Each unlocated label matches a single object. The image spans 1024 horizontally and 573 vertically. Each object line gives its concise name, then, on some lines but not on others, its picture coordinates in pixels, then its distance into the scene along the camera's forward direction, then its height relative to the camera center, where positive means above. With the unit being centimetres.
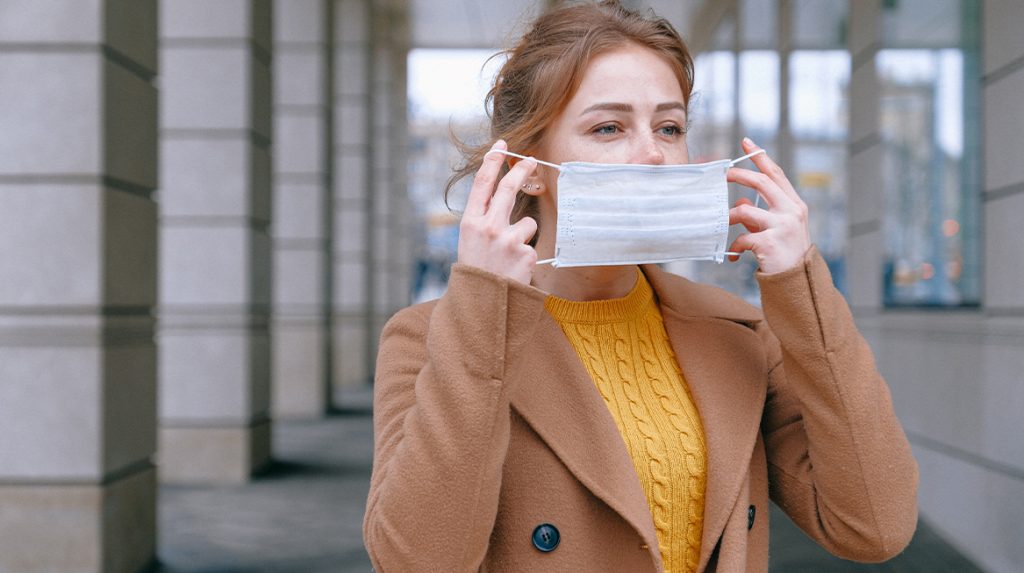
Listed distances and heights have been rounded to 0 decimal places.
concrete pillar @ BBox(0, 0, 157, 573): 477 -4
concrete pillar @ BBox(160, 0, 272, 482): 802 +37
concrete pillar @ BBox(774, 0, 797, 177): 1079 +210
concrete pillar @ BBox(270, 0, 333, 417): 1173 +113
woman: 161 -18
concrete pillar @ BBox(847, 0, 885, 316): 768 +86
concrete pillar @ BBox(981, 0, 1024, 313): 526 +66
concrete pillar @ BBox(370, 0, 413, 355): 1864 +217
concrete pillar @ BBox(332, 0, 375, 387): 1490 +174
